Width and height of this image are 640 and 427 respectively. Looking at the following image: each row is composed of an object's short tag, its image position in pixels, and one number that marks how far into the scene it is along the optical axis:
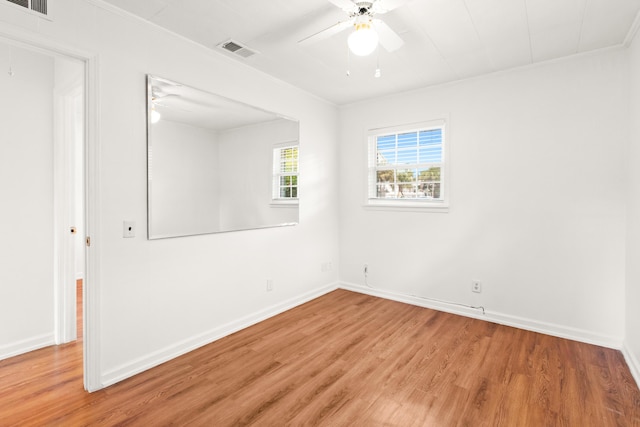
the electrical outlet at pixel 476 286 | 3.40
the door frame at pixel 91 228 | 2.10
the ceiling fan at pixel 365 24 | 1.77
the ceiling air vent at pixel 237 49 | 2.66
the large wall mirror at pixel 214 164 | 2.47
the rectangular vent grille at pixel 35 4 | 1.79
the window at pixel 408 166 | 3.74
